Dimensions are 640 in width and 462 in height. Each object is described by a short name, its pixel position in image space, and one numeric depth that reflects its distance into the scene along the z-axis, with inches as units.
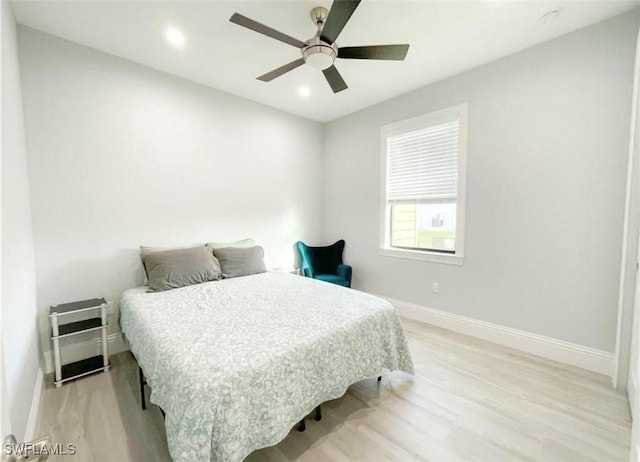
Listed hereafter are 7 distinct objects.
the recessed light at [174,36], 89.6
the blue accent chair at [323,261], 153.8
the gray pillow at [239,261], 118.1
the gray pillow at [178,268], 99.4
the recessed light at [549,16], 80.7
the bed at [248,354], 47.4
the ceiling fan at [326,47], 66.3
